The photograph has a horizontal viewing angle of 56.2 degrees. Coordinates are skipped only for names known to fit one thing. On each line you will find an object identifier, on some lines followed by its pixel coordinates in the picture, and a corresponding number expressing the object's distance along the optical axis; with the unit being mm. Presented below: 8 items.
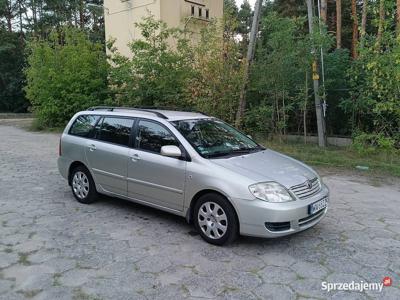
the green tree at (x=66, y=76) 15656
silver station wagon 3965
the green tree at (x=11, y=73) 30469
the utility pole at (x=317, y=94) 9781
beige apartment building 16875
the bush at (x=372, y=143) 8667
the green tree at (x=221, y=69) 10641
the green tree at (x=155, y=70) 12320
